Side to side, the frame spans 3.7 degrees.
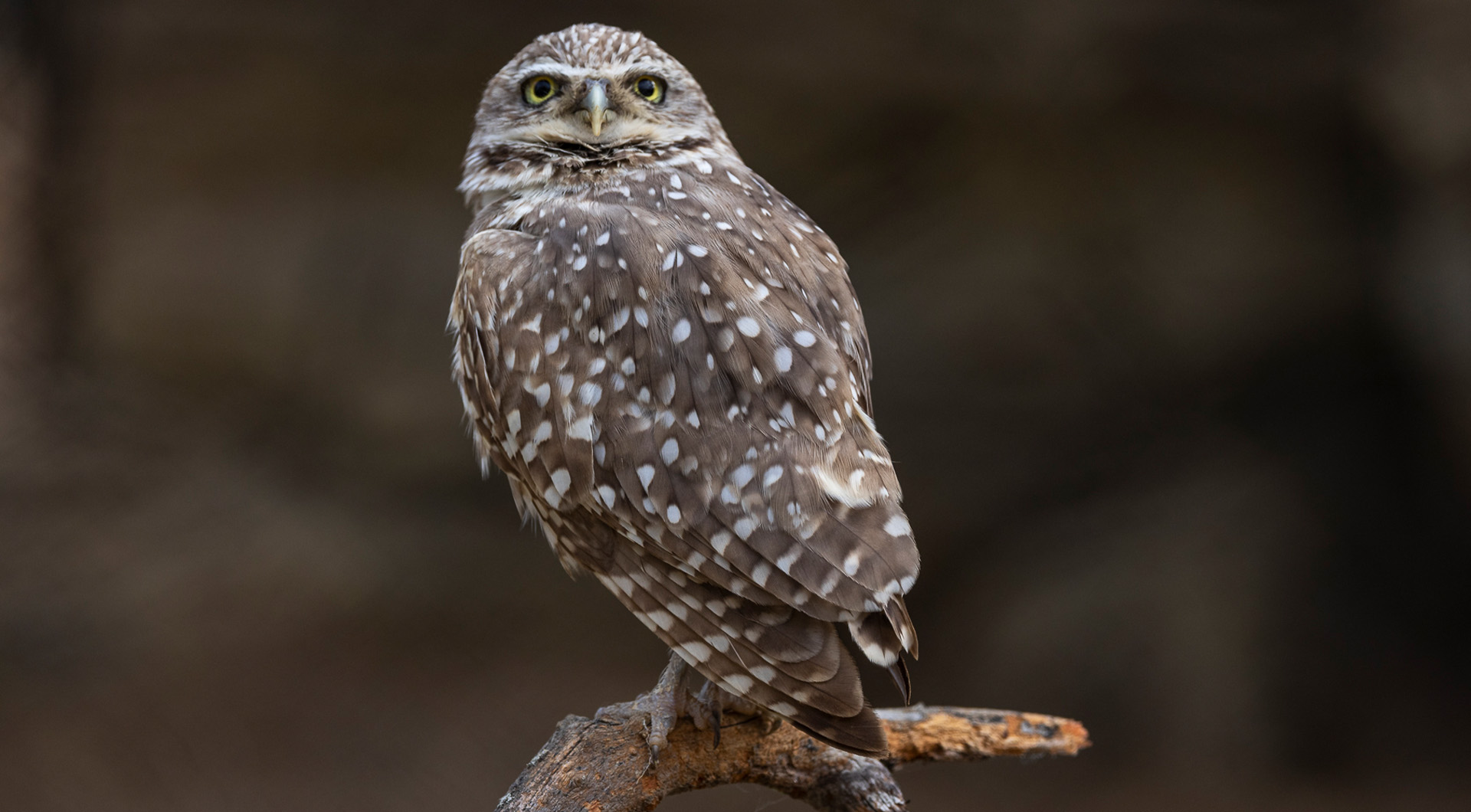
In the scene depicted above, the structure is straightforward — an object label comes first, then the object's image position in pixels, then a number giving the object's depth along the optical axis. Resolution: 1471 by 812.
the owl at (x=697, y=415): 6.04
